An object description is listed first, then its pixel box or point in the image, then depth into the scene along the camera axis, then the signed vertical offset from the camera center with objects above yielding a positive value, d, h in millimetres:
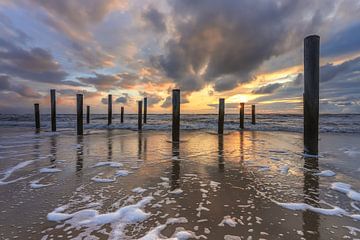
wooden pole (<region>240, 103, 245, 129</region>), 19812 +197
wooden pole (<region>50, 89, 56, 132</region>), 16031 +538
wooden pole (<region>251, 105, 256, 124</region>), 23814 +498
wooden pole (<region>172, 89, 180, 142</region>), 10480 +38
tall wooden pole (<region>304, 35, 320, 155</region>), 6395 +840
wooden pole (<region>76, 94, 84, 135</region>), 13773 +186
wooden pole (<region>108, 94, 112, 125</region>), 22875 +670
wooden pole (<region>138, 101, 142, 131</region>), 18616 +47
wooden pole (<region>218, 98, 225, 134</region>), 15391 +144
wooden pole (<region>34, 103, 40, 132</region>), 18077 +60
